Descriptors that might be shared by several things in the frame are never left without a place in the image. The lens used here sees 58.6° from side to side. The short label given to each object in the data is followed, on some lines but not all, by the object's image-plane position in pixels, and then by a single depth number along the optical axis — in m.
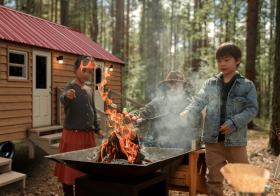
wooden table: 3.22
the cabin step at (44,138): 5.96
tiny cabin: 6.21
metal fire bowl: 2.03
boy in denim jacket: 2.71
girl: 3.08
